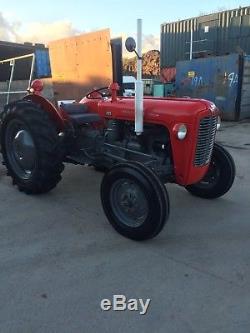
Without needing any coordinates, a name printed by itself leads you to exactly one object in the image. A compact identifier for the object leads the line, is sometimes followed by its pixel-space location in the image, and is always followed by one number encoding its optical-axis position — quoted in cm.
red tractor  319
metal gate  746
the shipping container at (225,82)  1073
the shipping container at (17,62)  1116
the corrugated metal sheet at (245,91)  1080
